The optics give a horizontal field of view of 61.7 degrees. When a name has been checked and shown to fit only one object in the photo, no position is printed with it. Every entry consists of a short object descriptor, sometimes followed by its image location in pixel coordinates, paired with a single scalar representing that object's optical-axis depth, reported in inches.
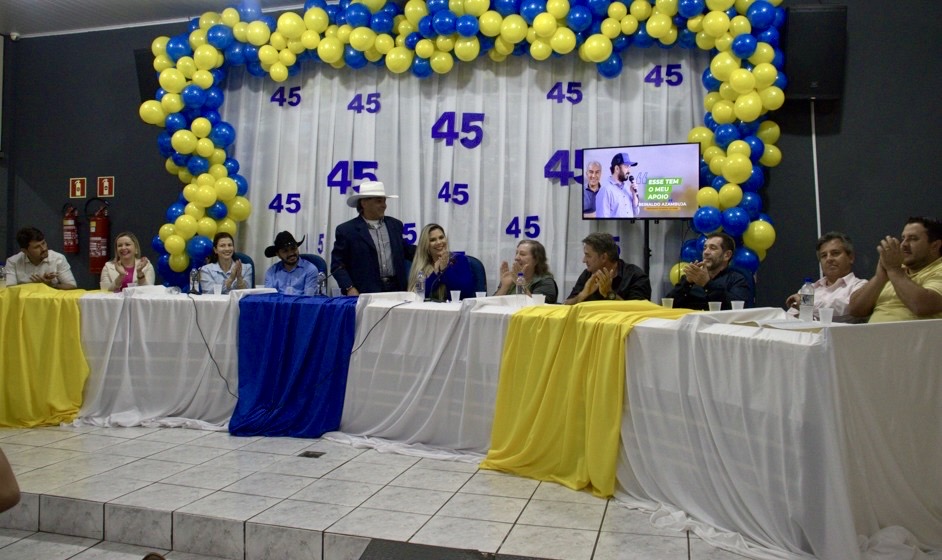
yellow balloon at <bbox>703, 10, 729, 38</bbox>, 188.2
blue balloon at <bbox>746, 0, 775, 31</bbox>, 184.9
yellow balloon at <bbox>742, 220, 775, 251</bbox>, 189.8
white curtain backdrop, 218.1
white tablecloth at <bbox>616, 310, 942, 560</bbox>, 90.7
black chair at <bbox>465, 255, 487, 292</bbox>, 197.6
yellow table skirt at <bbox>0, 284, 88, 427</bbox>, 169.2
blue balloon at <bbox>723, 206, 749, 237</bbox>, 186.4
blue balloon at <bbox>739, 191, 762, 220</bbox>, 189.8
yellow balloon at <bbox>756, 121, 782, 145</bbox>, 195.5
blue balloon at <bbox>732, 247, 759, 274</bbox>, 187.8
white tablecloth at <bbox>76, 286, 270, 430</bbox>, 164.7
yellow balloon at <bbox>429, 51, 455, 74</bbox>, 221.3
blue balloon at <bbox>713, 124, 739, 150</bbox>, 191.6
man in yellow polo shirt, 107.5
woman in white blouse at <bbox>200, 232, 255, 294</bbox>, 208.8
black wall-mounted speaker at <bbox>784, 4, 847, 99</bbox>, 187.9
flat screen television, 193.8
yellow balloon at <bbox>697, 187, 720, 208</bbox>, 189.6
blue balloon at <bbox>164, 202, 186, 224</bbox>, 239.8
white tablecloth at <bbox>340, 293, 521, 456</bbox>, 141.3
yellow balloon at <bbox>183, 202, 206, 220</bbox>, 235.9
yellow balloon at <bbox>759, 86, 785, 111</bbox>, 185.8
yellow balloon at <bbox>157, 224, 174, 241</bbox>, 235.6
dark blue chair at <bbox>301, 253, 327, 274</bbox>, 218.7
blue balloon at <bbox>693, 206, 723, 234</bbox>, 187.5
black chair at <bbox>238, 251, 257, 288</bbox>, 230.2
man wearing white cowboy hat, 197.0
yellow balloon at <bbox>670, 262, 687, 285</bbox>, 193.8
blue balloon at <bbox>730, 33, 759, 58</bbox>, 185.2
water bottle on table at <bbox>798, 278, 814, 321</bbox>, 110.7
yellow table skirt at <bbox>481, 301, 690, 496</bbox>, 120.0
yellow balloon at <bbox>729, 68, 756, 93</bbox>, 185.3
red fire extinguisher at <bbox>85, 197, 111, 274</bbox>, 278.8
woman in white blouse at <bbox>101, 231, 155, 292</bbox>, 196.5
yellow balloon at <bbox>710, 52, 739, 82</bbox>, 188.7
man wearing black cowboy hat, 200.1
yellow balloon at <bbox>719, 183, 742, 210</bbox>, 187.8
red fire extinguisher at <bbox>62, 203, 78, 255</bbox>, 284.5
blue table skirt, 156.3
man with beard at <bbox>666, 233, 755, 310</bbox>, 154.6
